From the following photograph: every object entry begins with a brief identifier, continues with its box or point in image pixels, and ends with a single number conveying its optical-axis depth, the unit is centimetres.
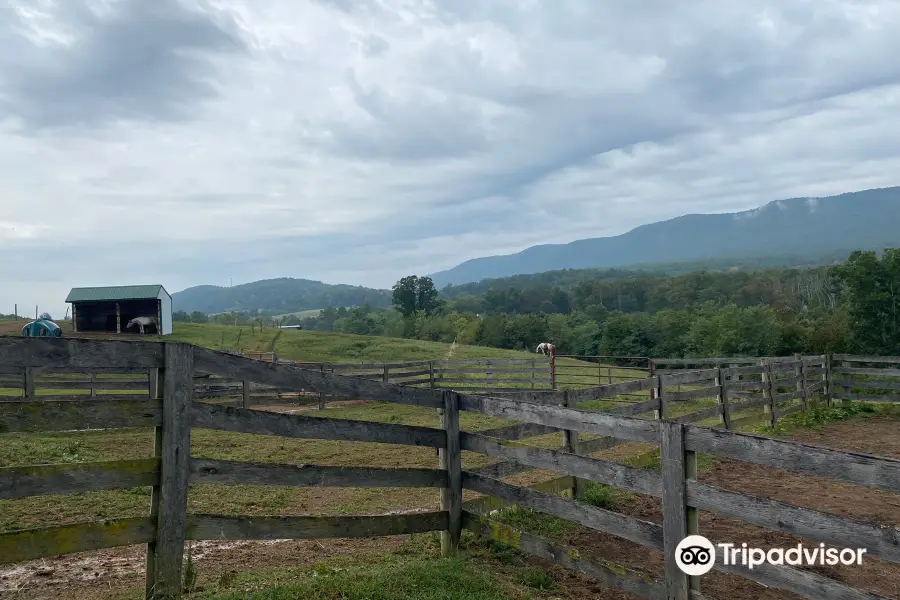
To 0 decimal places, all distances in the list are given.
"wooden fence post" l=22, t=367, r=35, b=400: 1391
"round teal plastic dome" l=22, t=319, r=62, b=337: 3500
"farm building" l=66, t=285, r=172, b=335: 4366
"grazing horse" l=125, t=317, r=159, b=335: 4334
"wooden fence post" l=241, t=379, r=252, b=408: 1727
